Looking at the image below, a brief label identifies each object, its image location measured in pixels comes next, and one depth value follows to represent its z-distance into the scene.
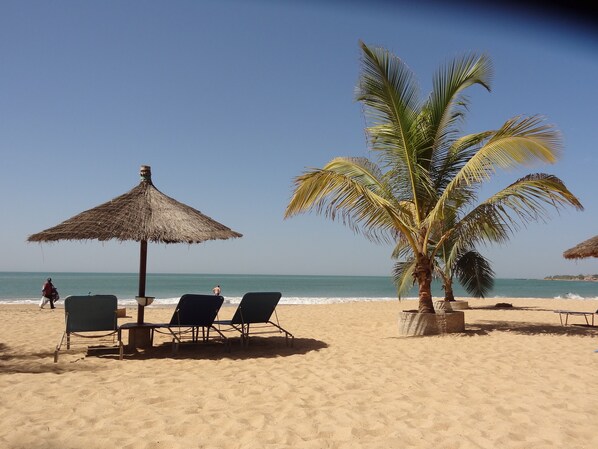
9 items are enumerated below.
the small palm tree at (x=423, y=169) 6.84
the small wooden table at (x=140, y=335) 6.07
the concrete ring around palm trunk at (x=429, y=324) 7.41
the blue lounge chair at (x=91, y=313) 5.51
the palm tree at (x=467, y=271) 13.44
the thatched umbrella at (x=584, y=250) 9.42
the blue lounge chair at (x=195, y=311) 5.79
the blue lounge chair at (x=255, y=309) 6.15
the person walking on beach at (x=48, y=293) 15.25
